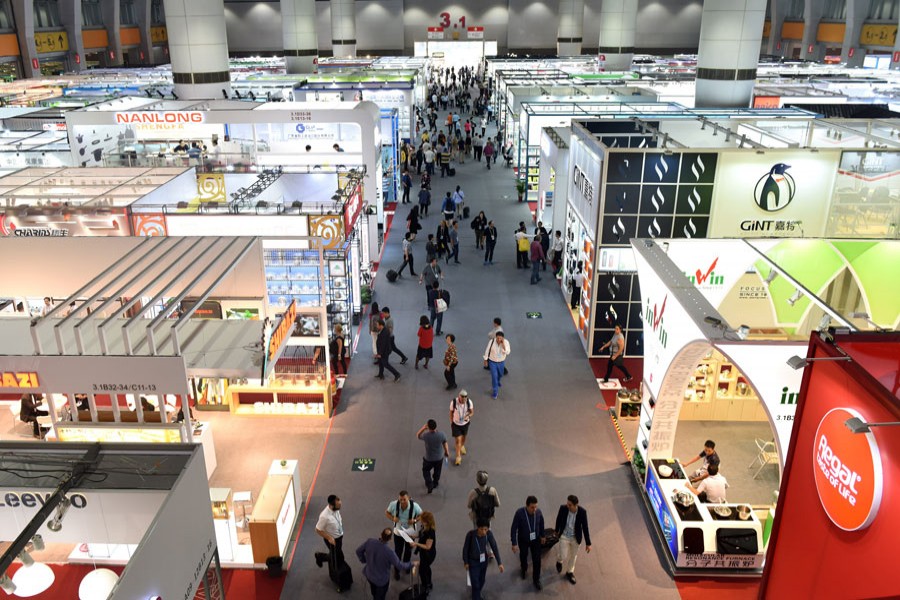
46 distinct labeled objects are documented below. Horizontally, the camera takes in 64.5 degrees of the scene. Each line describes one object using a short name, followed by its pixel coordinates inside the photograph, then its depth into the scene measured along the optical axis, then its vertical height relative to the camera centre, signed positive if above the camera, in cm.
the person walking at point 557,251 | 1556 -407
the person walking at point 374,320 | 1153 -418
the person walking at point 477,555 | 668 -444
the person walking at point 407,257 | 1546 -416
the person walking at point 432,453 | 828 -443
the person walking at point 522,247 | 1595 -406
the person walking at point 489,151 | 2643 -336
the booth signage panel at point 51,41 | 3688 +60
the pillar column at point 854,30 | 3878 +144
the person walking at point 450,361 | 1071 -435
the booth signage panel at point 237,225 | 1037 -237
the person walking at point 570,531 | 704 -449
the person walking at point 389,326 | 1103 -397
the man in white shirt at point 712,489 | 763 -438
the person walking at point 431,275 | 1320 -391
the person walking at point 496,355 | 1038 -415
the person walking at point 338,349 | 1116 -437
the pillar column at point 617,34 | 3475 +103
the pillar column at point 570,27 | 4562 +179
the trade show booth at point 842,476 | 386 -233
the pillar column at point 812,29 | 4478 +171
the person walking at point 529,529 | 697 -439
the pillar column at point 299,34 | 3312 +90
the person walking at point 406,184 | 2133 -368
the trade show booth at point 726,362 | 664 -335
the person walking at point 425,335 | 1120 -419
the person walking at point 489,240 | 1620 -398
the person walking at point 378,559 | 656 -442
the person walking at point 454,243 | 1667 -415
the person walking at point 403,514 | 716 -438
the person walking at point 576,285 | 1329 -409
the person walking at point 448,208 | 1852 -380
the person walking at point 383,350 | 1095 -432
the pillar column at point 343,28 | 4219 +151
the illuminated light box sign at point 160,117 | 1457 -124
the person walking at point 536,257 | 1472 -402
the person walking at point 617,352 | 1070 -424
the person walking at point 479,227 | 1730 -396
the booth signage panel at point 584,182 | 1168 -211
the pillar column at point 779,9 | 4969 +318
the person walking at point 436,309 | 1270 -428
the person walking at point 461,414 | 895 -427
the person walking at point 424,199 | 1969 -376
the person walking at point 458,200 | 1980 -383
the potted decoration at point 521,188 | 2213 -389
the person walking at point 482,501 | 716 -426
